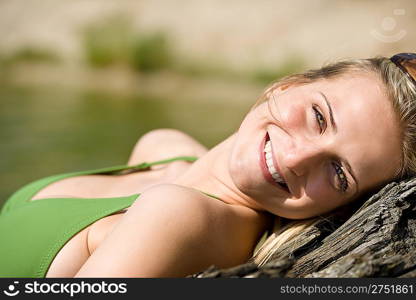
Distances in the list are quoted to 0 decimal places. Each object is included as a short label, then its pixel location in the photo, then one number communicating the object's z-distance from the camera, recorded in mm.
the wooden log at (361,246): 2046
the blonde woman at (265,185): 2099
